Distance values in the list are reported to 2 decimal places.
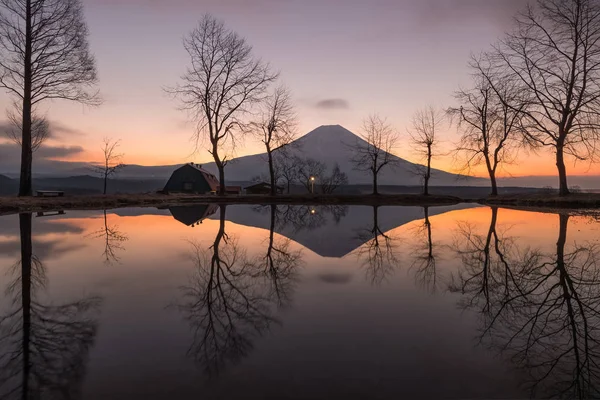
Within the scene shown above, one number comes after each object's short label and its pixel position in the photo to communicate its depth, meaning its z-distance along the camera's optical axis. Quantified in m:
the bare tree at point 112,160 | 53.18
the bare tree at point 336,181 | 63.67
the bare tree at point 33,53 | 21.25
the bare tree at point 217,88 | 33.34
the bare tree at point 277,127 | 41.22
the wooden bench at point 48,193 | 25.23
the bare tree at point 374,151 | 44.33
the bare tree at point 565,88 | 23.59
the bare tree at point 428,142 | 47.38
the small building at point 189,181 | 61.25
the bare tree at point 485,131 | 38.00
